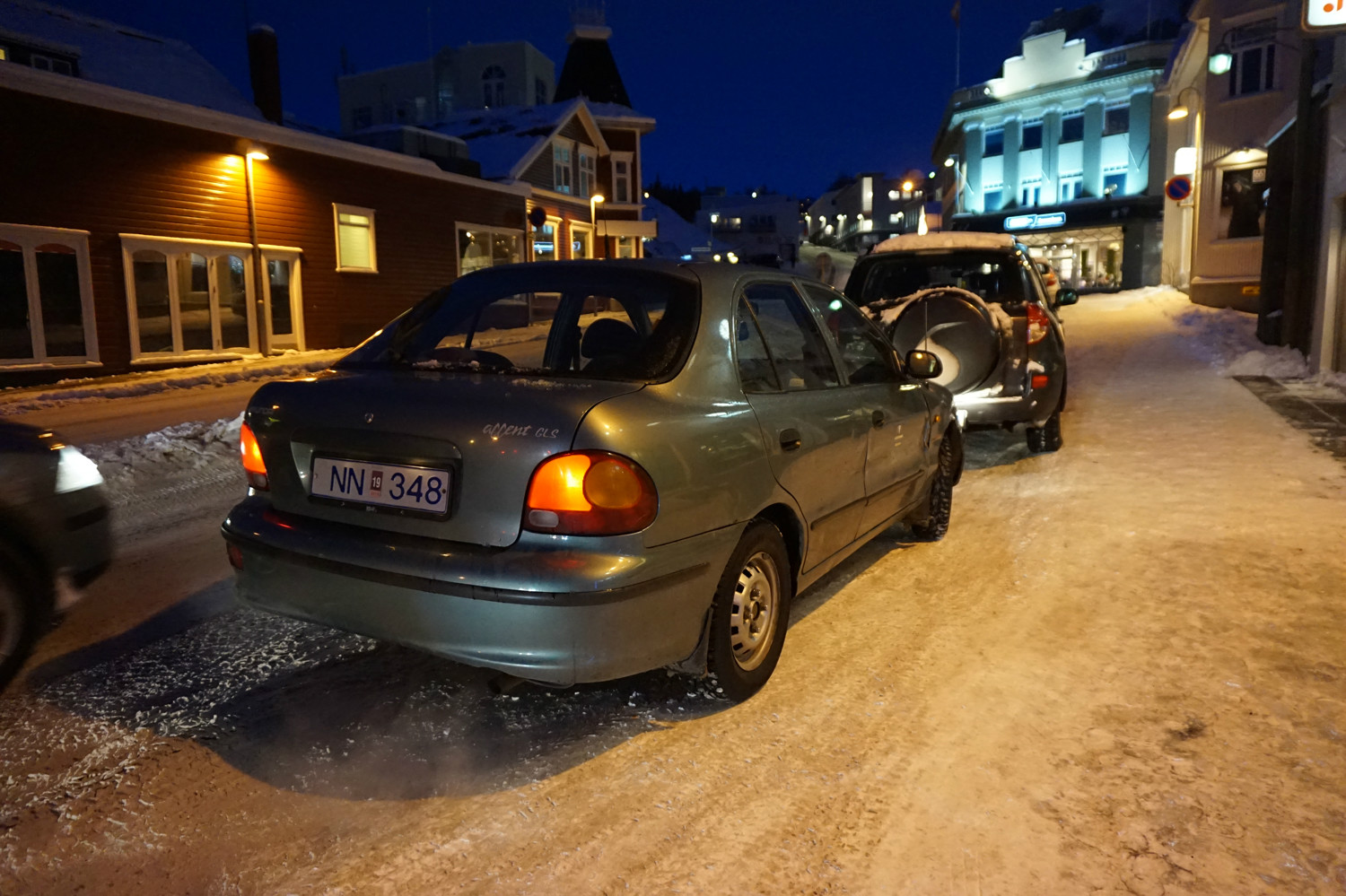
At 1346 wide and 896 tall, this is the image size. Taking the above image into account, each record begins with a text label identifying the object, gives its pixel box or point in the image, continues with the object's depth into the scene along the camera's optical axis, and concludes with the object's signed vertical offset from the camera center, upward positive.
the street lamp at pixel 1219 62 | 15.75 +4.12
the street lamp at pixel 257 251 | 17.75 +1.32
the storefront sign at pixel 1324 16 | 10.32 +3.20
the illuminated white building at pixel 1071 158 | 37.59 +6.39
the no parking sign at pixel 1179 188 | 21.83 +2.72
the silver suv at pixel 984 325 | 7.48 -0.16
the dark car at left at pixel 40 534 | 3.39 -0.82
